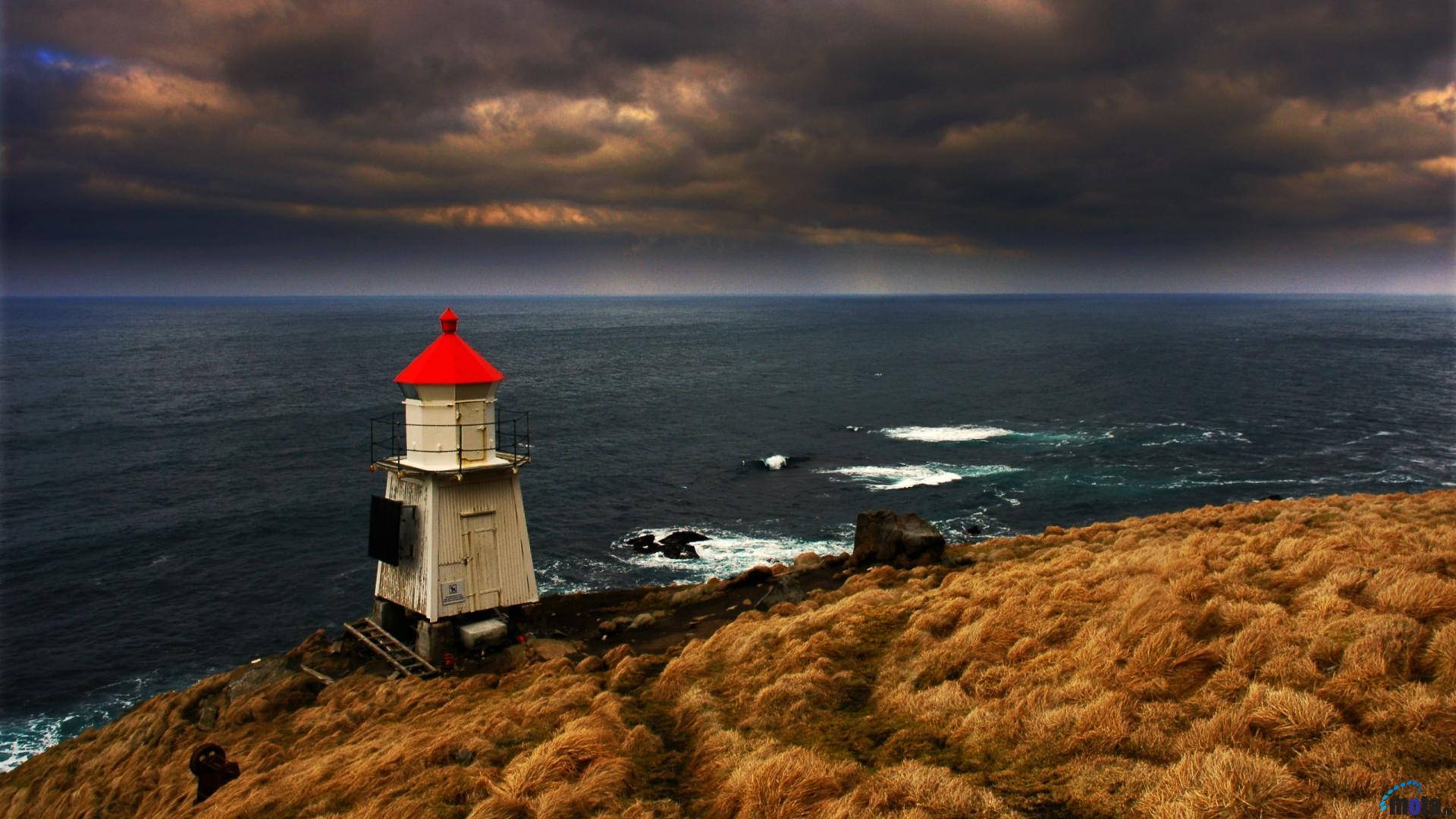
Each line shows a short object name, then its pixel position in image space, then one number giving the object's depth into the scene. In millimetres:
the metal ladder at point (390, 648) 20219
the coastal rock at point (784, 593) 22234
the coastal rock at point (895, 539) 24141
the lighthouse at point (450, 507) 20641
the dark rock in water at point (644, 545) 38853
